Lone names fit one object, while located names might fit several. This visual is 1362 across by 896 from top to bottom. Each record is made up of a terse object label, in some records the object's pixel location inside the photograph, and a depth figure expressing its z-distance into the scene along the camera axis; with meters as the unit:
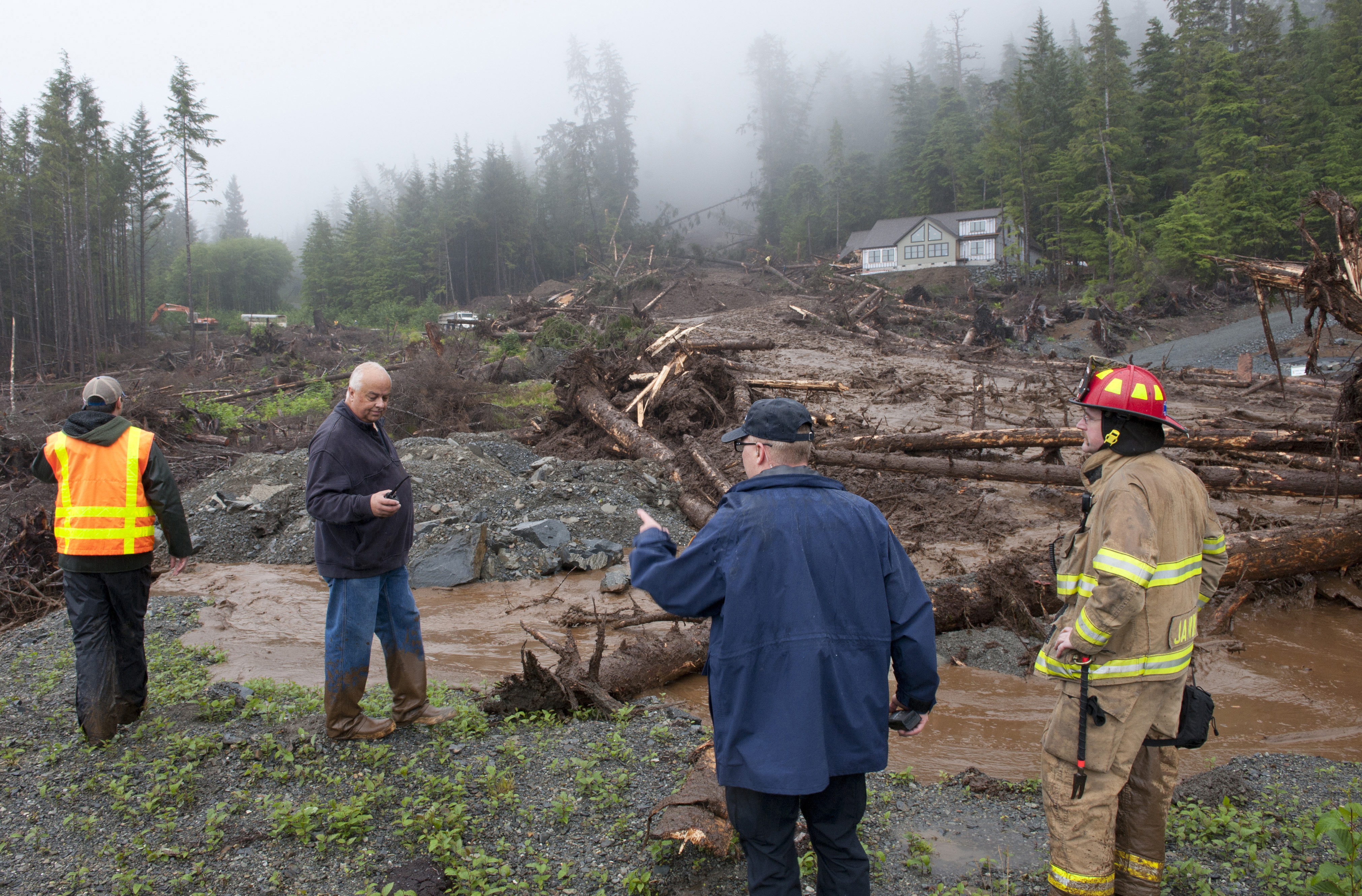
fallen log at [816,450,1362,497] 7.18
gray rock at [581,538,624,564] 8.73
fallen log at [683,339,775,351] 15.64
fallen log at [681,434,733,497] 9.67
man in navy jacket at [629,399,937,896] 2.09
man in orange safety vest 4.13
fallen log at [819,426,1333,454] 7.34
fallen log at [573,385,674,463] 11.53
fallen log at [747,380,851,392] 12.57
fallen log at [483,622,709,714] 4.53
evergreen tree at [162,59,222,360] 36.38
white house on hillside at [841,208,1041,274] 47.50
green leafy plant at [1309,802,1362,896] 2.26
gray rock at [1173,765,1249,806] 3.49
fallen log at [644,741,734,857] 3.05
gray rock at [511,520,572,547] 8.80
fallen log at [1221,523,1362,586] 6.07
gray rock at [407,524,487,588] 8.20
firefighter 2.43
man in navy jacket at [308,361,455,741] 3.83
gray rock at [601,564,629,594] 7.66
